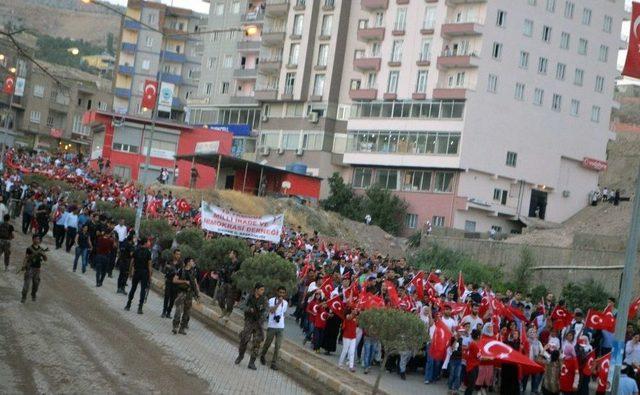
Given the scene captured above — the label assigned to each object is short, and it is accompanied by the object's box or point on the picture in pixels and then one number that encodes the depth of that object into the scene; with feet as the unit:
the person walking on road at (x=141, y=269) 93.97
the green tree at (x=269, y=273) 95.86
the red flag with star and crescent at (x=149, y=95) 162.09
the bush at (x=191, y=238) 122.62
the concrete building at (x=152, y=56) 406.62
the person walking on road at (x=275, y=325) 78.95
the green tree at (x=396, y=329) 74.18
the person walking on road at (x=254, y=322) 77.56
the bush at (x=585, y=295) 150.00
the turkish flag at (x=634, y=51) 64.75
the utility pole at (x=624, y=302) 62.64
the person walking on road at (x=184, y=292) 86.63
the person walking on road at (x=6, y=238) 101.55
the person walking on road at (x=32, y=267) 86.69
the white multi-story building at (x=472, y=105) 238.89
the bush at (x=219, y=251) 109.50
